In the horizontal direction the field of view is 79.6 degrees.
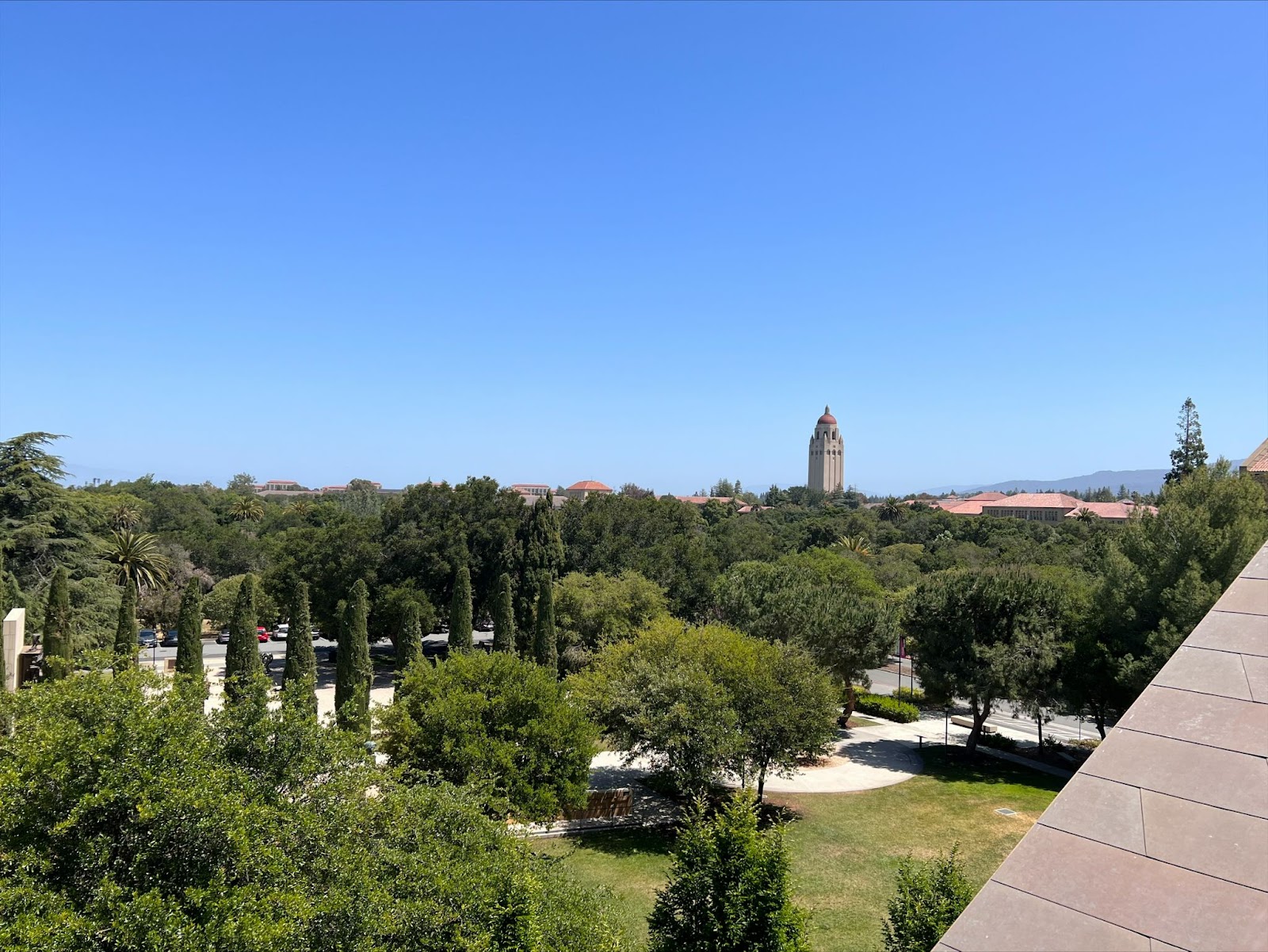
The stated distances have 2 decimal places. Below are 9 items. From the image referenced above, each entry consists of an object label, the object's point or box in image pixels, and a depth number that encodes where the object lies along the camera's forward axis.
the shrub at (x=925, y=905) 10.17
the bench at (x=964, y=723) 32.48
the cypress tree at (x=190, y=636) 29.39
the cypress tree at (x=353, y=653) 29.83
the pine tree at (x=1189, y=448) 60.88
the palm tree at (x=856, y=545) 72.31
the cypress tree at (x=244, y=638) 29.84
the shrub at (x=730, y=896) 10.48
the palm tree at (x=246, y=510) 86.44
